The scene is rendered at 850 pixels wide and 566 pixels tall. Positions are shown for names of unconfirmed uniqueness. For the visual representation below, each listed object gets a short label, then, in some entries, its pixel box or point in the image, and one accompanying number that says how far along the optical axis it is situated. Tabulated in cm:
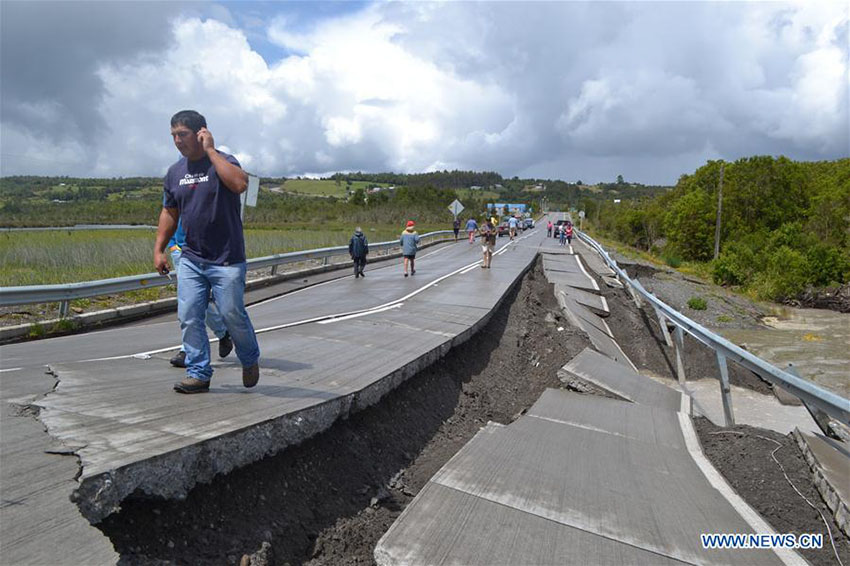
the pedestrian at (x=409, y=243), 1881
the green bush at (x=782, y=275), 3756
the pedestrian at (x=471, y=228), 3950
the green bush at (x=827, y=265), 4088
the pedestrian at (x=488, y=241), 2131
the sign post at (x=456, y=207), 4430
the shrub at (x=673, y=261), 5212
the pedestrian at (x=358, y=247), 1838
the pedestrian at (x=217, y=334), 550
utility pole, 5318
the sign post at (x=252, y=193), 1605
